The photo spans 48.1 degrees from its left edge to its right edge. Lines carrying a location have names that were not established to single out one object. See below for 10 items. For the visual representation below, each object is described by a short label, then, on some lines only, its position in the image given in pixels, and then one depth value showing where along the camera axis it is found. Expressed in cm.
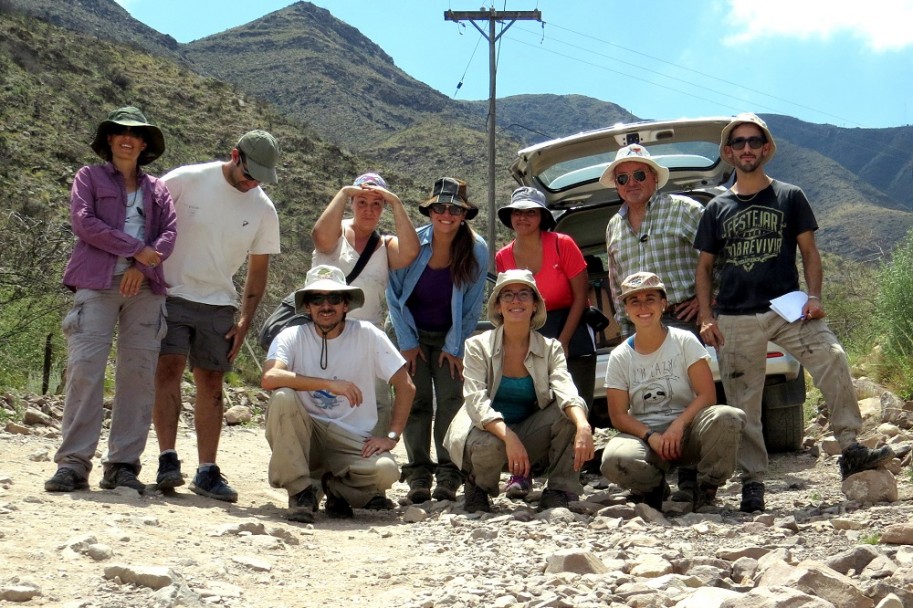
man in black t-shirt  538
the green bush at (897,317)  901
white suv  687
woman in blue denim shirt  623
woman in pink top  629
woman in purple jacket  527
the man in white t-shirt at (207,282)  574
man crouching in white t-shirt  541
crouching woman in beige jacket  537
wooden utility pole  2333
